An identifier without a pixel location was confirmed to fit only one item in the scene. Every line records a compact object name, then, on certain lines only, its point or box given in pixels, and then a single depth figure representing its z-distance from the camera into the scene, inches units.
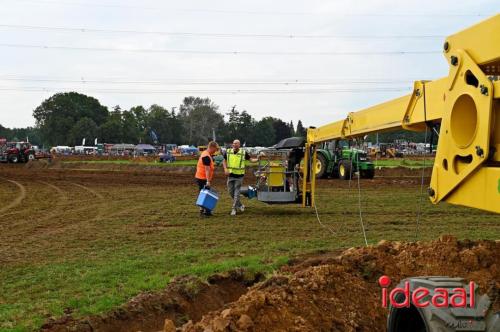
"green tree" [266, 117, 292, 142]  5467.5
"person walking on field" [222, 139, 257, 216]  574.2
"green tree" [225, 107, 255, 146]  5167.3
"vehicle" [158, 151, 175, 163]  2094.2
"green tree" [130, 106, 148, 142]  5270.7
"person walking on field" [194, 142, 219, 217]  574.8
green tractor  1059.9
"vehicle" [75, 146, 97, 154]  3695.1
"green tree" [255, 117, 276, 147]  5160.4
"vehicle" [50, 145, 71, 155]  3690.2
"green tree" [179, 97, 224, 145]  5290.4
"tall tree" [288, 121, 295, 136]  5688.5
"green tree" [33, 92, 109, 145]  4953.3
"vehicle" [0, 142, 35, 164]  1918.1
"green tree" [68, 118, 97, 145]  4800.7
